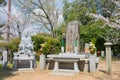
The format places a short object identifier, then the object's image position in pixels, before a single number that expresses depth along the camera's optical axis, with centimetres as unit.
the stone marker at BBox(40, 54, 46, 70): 544
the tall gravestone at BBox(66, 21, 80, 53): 622
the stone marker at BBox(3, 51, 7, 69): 578
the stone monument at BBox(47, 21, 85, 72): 499
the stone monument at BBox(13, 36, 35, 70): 543
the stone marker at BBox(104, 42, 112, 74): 475
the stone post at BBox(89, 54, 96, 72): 489
